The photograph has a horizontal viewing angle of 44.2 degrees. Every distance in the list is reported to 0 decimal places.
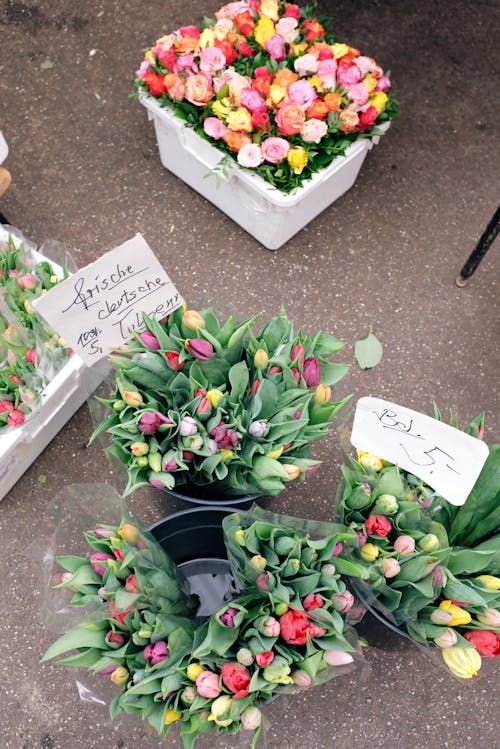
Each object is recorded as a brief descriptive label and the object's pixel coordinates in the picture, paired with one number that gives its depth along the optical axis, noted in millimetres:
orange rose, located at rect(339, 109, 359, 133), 1349
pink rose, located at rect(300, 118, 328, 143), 1312
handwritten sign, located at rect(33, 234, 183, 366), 850
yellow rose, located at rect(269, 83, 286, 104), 1327
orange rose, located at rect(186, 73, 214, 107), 1330
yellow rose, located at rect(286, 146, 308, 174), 1319
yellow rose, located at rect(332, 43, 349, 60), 1406
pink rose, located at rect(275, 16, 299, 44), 1399
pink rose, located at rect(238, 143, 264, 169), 1321
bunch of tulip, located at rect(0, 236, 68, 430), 1056
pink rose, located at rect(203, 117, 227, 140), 1335
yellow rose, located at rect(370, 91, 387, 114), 1386
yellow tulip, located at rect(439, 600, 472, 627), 763
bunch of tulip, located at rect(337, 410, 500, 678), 772
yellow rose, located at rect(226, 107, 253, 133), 1312
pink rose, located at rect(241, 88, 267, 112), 1305
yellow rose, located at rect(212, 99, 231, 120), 1330
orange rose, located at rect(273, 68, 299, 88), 1339
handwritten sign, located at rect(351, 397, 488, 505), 791
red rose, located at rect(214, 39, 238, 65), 1374
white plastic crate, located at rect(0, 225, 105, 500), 1107
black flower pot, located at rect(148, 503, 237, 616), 999
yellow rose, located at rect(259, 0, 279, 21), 1423
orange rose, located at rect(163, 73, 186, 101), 1356
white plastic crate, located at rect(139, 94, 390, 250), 1386
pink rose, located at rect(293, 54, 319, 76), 1355
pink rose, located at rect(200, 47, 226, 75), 1338
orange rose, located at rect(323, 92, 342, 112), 1336
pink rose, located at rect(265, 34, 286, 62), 1378
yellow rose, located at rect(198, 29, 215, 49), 1382
